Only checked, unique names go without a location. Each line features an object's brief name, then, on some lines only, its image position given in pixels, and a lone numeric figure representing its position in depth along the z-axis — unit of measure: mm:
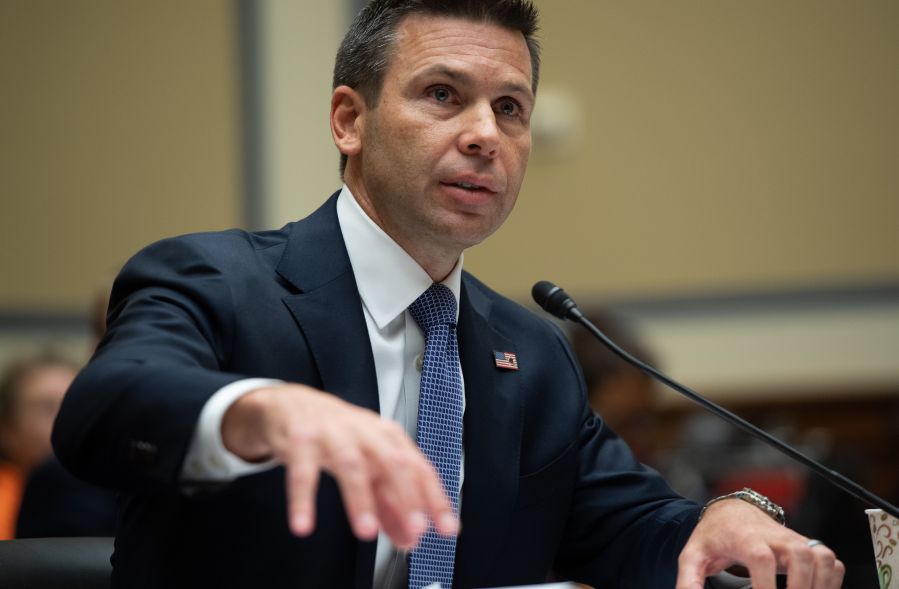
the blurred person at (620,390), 4628
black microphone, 3558
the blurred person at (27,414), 4974
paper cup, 3497
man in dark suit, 3369
